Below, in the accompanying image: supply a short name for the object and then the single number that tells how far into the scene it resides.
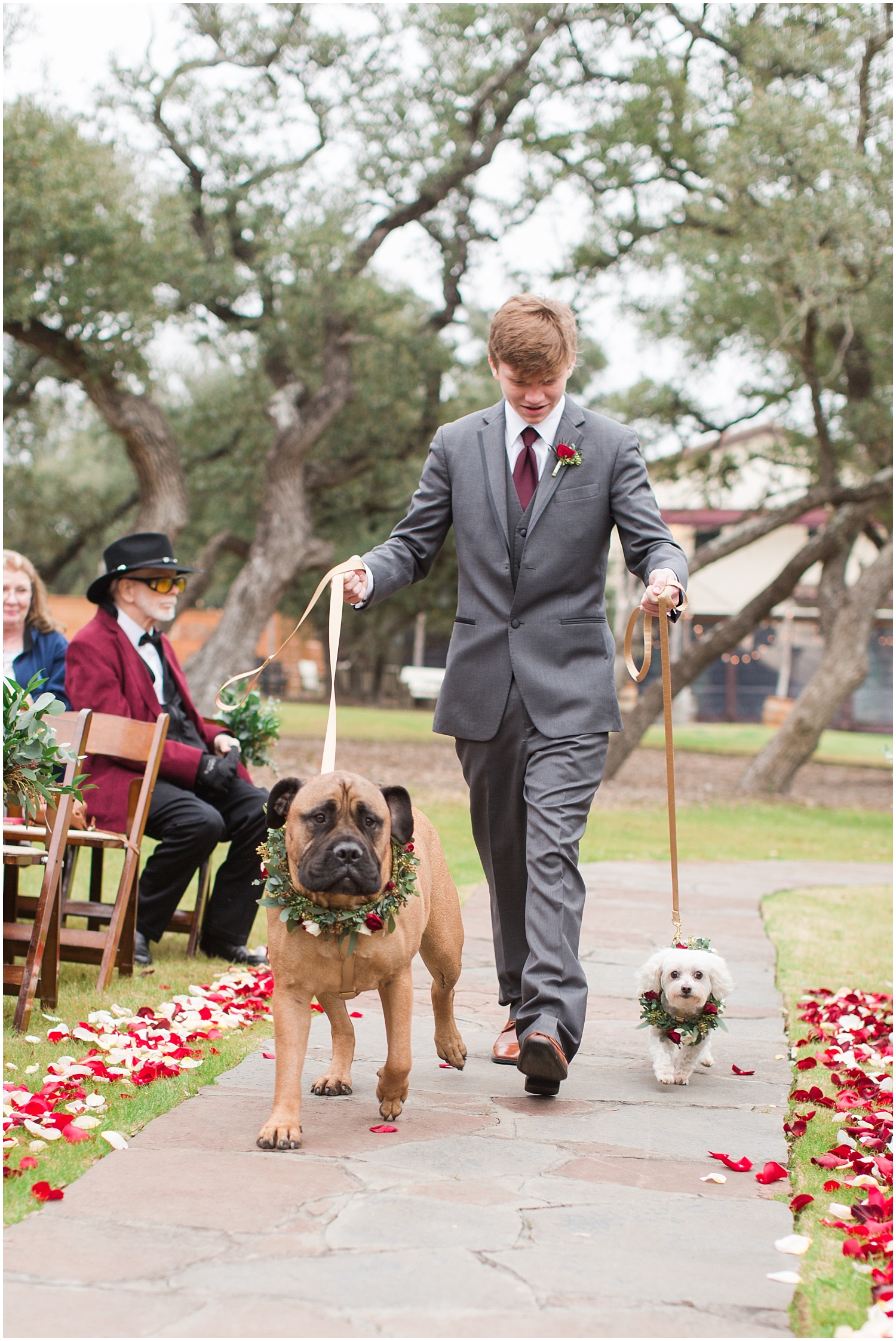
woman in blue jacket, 6.64
